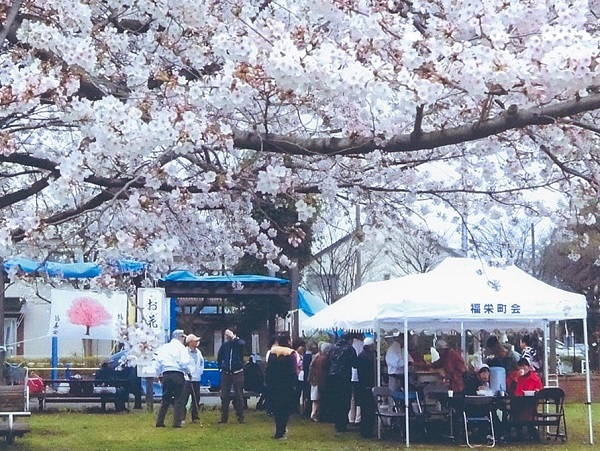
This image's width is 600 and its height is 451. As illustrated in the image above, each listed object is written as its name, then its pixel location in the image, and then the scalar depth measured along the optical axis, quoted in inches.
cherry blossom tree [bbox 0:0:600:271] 239.1
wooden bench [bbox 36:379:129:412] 733.9
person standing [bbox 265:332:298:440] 552.7
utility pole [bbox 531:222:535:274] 1239.7
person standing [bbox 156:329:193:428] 624.4
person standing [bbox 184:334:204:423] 666.8
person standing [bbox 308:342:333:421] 659.3
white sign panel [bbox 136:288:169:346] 622.2
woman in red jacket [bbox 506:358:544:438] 544.7
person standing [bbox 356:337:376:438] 574.9
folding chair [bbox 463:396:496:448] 530.6
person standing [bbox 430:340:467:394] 560.4
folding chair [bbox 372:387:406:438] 555.2
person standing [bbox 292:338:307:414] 717.3
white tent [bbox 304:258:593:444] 501.0
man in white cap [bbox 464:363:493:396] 557.6
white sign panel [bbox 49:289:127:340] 722.8
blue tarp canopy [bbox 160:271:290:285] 727.7
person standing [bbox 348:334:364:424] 601.0
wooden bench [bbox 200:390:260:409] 719.2
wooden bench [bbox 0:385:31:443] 511.8
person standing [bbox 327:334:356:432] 601.3
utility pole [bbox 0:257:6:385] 636.6
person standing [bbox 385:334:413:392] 576.7
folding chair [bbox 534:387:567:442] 535.2
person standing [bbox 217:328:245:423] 664.4
